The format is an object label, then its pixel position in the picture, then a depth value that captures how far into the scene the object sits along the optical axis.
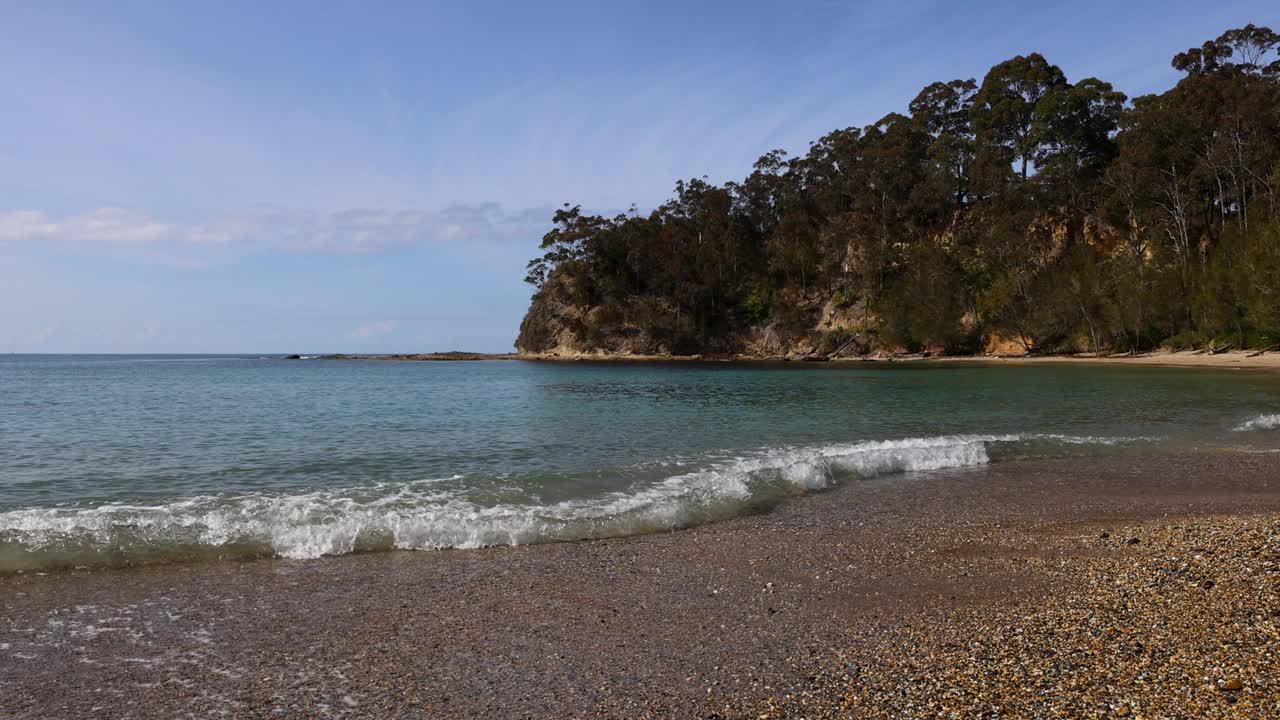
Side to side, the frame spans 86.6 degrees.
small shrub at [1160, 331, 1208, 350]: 57.22
